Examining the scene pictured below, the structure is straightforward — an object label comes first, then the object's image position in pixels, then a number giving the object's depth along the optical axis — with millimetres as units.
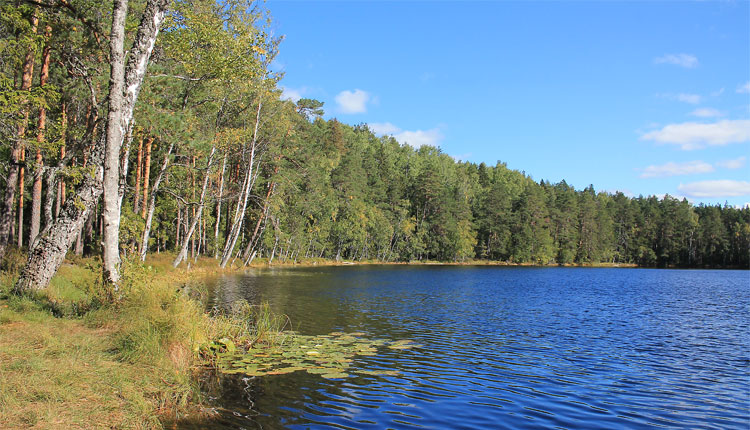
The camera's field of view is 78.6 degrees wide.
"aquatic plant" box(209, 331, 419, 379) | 9898
